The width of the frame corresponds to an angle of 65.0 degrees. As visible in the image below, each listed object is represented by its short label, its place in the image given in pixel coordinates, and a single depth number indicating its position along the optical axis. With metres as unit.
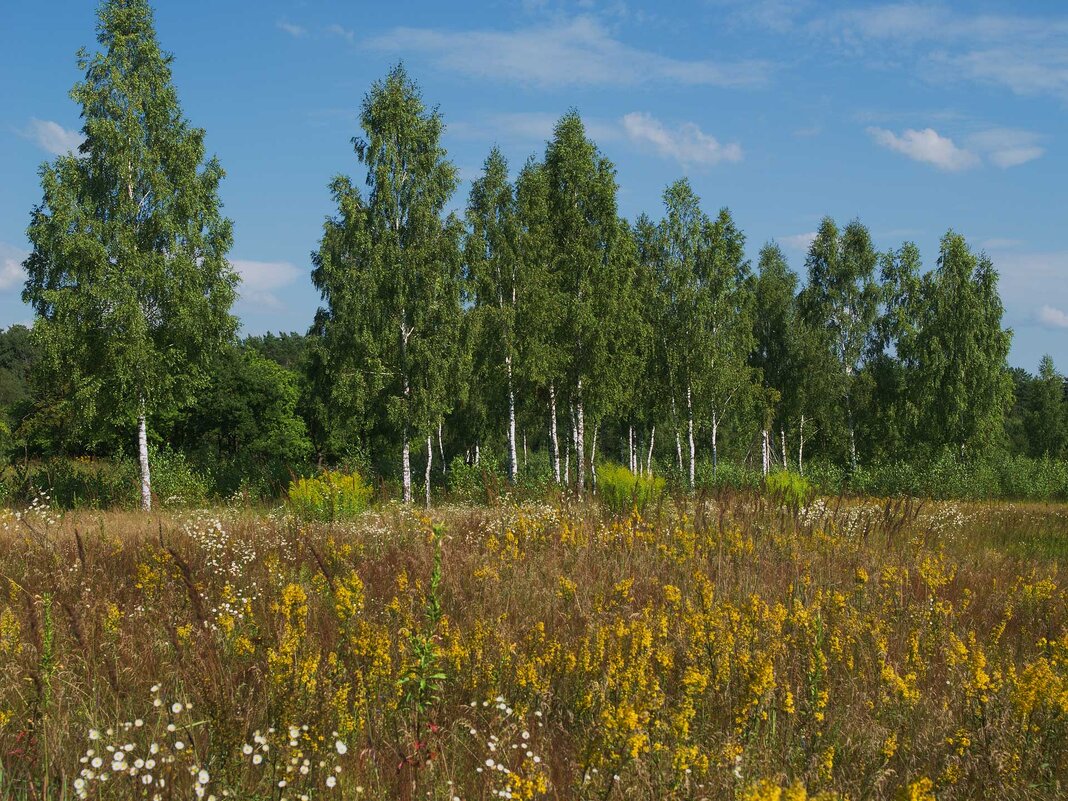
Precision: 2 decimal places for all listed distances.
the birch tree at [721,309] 32.78
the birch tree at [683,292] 32.53
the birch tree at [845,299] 41.72
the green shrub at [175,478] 20.66
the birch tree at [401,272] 23.92
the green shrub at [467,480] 19.53
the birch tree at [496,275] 27.38
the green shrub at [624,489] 11.03
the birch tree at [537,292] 26.91
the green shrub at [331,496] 12.23
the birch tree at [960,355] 39.09
